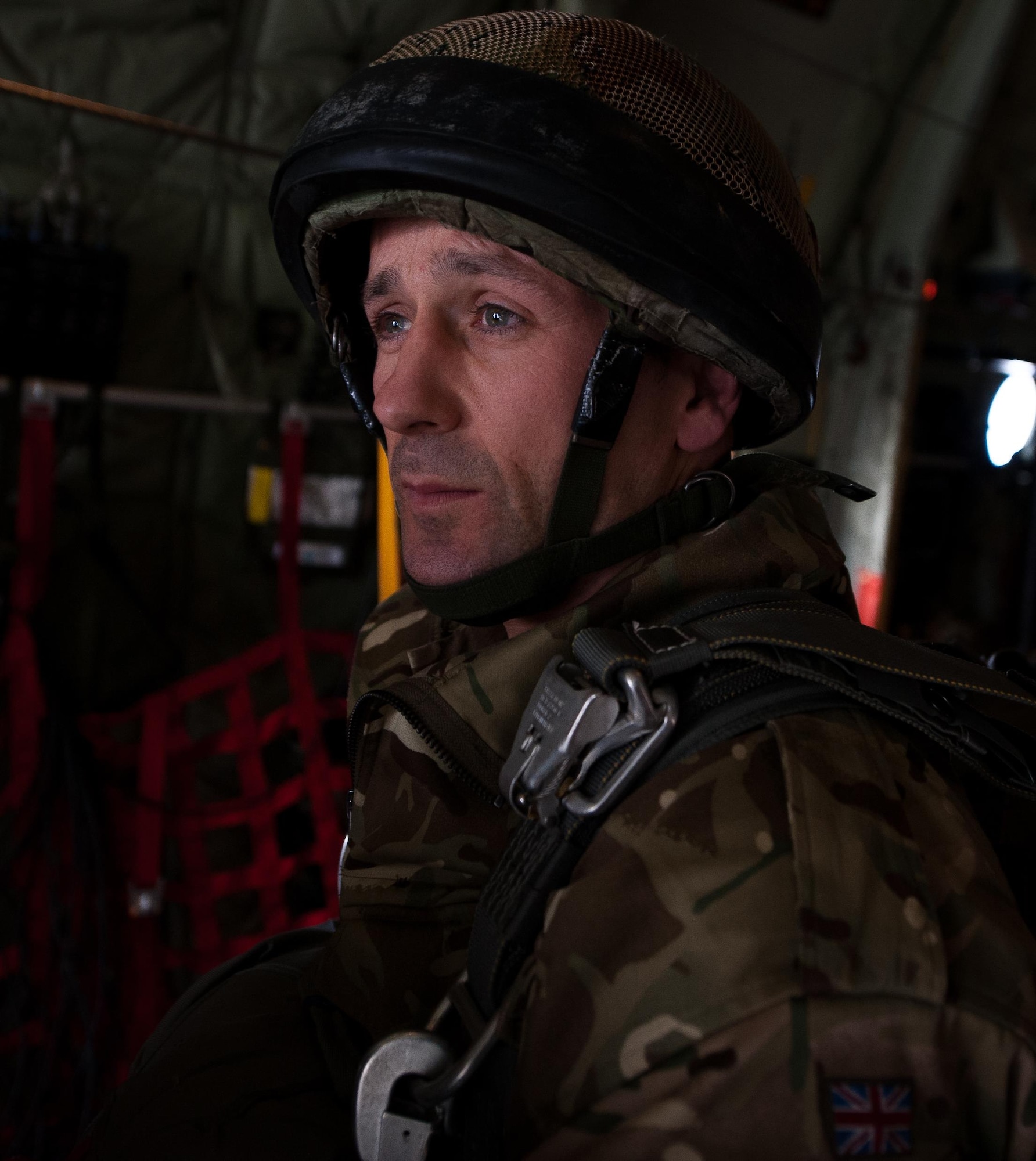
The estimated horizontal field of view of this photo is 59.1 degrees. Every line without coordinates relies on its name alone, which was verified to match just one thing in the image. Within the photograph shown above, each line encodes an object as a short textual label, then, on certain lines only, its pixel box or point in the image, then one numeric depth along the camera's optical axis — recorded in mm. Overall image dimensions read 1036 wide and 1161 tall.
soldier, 665
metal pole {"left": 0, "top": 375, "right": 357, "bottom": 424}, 2512
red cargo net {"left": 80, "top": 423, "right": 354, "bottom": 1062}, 2570
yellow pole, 2725
